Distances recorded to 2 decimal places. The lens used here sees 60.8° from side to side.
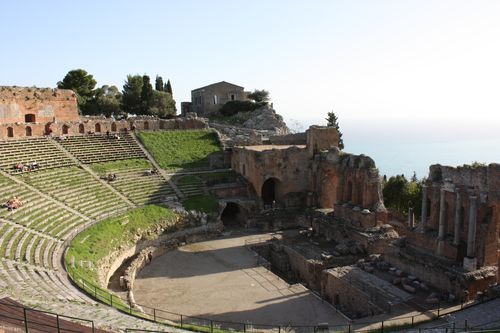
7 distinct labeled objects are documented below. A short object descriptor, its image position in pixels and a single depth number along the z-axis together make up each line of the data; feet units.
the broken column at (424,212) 74.54
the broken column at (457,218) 66.49
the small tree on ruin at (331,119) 199.92
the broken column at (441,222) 69.31
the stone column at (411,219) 85.67
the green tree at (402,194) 121.29
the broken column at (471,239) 63.00
